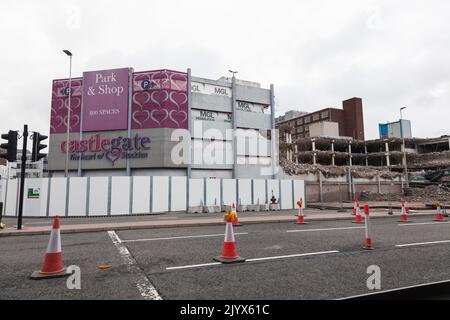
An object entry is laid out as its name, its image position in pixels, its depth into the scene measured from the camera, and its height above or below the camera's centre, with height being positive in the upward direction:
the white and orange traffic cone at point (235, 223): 11.62 -1.25
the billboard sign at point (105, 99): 33.56 +10.94
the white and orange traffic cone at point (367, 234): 6.52 -0.97
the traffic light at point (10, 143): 10.59 +1.87
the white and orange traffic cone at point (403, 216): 13.27 -1.18
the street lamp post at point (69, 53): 25.32 +12.26
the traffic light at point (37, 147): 11.44 +1.86
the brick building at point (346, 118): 80.69 +20.85
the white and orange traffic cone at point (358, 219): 12.18 -1.17
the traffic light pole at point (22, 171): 10.47 +0.85
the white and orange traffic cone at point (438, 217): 13.39 -1.24
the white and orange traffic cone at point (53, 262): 4.49 -1.08
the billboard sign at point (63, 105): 34.16 +10.48
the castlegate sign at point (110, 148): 33.00 +5.21
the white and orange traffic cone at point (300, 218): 12.01 -1.13
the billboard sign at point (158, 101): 33.44 +10.59
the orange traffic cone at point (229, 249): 5.40 -1.08
